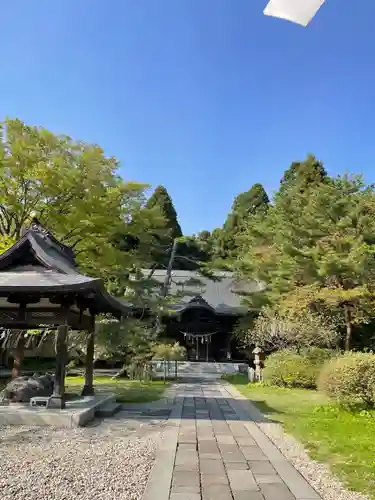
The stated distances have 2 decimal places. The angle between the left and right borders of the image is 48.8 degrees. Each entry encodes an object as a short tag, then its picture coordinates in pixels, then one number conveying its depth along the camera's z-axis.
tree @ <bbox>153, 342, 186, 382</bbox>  17.83
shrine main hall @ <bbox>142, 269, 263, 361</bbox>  28.69
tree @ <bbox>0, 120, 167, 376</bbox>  14.15
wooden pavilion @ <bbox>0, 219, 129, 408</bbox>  7.73
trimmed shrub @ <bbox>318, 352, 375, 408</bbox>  9.01
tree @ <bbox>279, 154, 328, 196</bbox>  30.16
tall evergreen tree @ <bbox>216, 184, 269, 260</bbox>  43.38
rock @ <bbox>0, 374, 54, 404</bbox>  8.54
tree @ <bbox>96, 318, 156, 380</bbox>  16.59
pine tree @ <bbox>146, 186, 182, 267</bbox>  40.16
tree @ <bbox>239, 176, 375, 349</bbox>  18.70
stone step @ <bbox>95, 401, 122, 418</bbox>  8.71
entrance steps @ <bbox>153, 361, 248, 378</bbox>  21.94
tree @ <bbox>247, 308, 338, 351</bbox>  17.22
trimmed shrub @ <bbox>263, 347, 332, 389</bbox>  15.69
